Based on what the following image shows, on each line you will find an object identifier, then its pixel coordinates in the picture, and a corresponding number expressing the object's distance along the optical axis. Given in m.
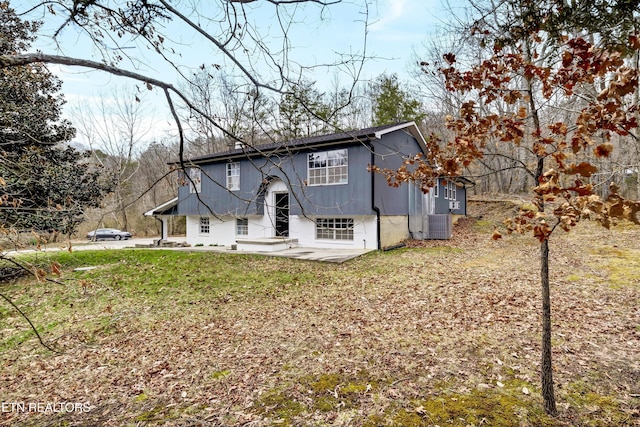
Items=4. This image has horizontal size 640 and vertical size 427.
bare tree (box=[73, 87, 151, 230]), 19.91
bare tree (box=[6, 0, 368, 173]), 2.72
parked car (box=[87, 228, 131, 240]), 24.39
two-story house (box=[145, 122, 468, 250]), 12.69
